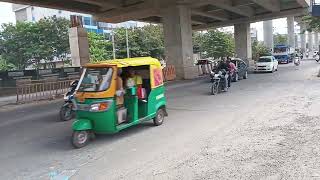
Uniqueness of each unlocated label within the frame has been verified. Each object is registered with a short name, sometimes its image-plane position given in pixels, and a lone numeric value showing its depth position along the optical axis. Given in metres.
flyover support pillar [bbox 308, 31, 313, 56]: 82.42
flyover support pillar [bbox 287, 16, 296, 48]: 56.76
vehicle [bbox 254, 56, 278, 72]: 21.77
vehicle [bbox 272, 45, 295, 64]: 35.62
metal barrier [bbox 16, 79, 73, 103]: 12.94
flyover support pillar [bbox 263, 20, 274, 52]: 48.68
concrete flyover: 21.08
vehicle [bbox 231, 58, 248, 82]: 17.22
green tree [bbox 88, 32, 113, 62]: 36.01
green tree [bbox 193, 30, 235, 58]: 43.67
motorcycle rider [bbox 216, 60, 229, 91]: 12.67
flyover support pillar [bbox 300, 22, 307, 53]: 71.49
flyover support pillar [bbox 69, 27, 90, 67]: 20.06
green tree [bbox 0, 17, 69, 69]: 33.87
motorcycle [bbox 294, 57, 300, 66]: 28.49
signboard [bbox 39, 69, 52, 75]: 18.19
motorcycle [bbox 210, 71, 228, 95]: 12.15
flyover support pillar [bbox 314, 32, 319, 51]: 86.93
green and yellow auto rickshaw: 5.86
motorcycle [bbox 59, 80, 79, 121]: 8.33
